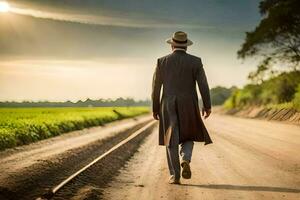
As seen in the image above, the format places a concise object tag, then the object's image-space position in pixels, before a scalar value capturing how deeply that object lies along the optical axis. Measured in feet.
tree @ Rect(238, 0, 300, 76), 131.95
